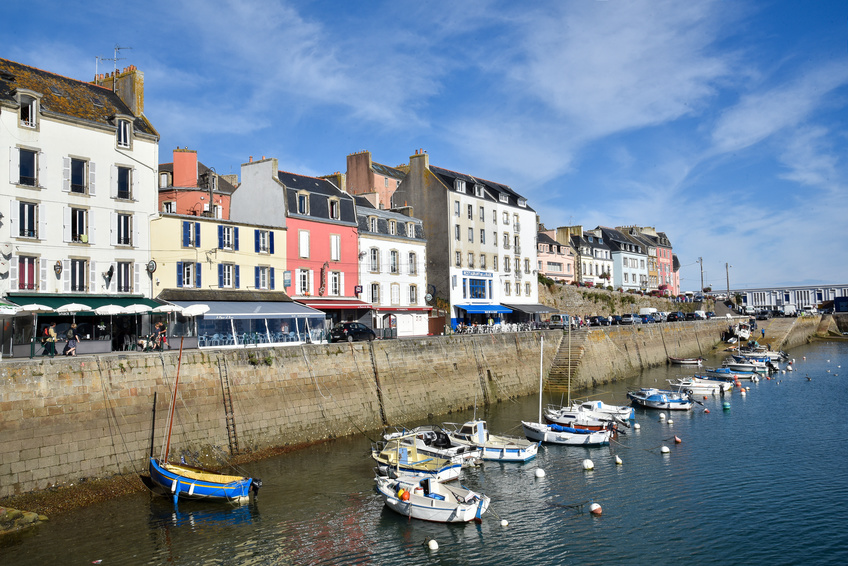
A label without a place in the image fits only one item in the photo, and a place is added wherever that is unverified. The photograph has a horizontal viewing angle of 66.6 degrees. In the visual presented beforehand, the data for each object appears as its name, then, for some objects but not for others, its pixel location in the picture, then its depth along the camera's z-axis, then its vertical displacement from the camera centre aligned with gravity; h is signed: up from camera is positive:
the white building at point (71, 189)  31.08 +7.08
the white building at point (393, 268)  48.09 +3.85
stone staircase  49.00 -3.98
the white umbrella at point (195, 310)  30.66 +0.66
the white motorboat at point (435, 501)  21.17 -6.18
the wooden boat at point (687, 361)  64.12 -5.19
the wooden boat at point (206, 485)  22.33 -5.59
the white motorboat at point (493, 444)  28.88 -5.91
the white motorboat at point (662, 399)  41.12 -5.77
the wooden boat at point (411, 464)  24.95 -5.82
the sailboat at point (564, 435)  31.55 -6.04
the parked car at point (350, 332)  37.69 -0.77
